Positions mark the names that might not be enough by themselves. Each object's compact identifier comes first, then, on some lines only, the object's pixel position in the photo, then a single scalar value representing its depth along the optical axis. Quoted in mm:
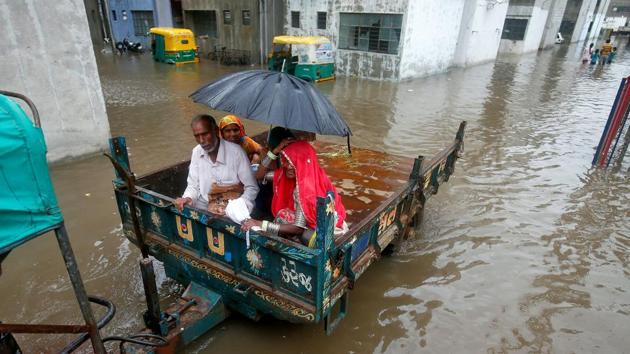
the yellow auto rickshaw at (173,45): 19625
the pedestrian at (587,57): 23917
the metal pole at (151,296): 2316
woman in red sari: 2666
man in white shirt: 3199
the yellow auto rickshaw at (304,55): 14778
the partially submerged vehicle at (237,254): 2463
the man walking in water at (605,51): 21755
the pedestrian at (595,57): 22912
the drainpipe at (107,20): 25969
